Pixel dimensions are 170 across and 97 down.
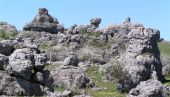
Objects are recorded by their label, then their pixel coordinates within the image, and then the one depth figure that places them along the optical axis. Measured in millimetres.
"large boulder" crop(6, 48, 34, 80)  30639
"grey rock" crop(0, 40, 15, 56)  33315
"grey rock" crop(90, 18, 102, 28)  84495
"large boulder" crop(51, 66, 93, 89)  41902
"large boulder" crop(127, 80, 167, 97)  30208
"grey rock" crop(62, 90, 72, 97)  28525
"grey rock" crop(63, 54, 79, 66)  46529
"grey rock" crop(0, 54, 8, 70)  31213
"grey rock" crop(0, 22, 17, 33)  83580
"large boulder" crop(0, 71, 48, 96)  30165
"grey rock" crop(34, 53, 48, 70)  32106
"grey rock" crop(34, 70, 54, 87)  31632
